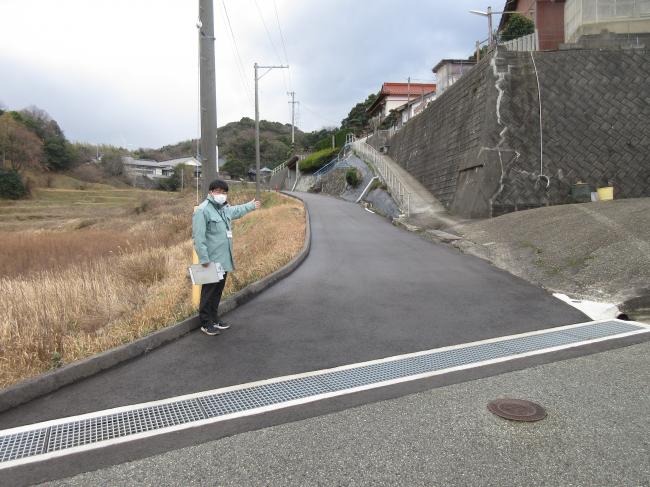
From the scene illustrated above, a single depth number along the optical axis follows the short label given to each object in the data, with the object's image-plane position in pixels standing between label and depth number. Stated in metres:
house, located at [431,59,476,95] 29.47
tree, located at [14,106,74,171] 65.69
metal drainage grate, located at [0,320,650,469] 3.09
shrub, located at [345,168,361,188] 29.90
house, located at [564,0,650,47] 17.11
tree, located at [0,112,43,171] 52.09
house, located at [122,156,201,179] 87.01
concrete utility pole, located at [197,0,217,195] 6.69
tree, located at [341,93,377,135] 60.07
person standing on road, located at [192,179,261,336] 5.11
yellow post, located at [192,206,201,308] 6.13
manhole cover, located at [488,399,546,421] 3.24
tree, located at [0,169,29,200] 47.75
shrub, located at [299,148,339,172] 48.06
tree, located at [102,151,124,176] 81.69
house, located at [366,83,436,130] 49.00
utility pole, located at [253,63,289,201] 29.35
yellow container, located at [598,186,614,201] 13.86
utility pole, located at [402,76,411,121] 36.06
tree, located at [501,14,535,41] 22.48
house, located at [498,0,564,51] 18.80
